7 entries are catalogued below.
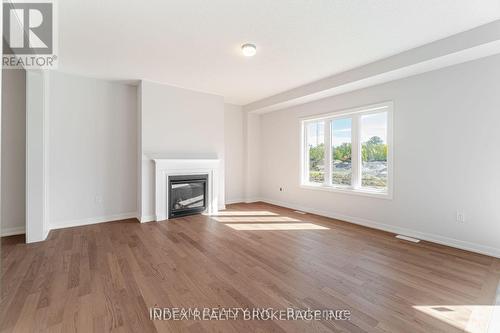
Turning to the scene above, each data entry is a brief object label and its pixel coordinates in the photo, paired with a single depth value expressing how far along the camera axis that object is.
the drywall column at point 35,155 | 3.31
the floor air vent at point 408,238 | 3.52
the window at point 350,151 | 4.16
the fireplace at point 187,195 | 4.70
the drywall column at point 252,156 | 6.53
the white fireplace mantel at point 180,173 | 4.50
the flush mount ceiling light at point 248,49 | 3.09
